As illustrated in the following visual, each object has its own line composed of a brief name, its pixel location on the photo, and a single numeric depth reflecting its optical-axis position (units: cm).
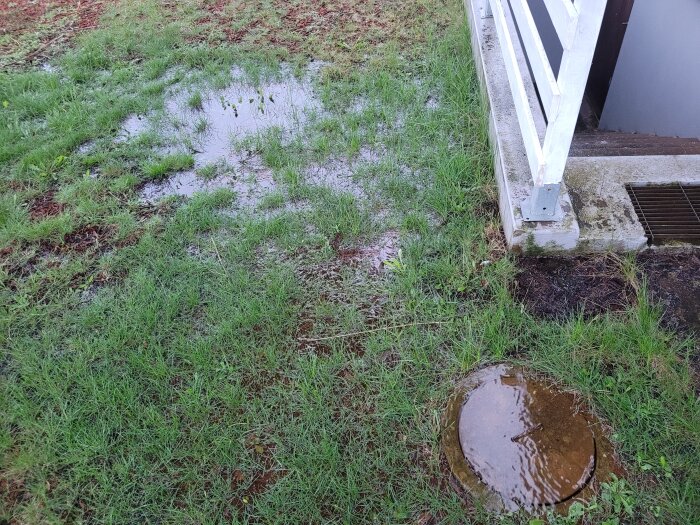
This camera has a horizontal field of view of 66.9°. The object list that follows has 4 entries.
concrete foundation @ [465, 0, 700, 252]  276
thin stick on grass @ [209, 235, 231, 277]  297
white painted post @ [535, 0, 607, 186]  209
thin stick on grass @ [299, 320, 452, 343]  261
